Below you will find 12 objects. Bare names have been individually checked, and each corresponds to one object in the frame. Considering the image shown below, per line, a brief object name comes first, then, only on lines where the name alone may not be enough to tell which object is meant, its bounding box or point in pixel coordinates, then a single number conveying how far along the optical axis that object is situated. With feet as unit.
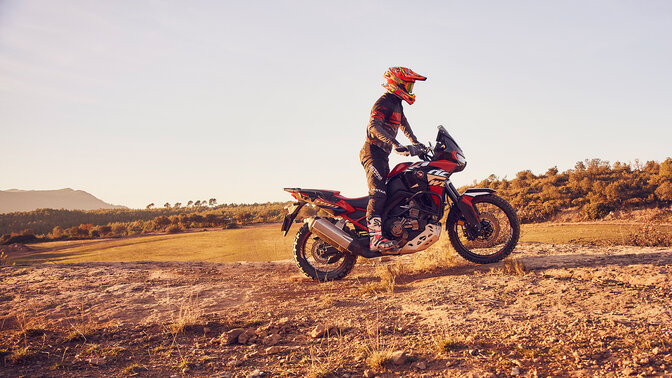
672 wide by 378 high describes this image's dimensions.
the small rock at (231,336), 12.44
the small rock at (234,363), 10.61
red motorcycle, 20.36
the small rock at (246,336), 12.40
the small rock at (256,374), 9.65
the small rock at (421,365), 9.27
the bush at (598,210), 41.01
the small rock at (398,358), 9.61
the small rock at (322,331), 12.26
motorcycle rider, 20.54
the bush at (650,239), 25.38
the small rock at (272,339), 12.08
